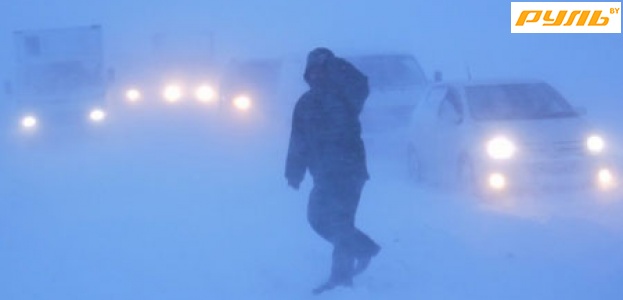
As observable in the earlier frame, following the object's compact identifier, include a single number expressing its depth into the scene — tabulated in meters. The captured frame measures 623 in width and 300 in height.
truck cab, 19.09
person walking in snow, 6.22
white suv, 9.47
